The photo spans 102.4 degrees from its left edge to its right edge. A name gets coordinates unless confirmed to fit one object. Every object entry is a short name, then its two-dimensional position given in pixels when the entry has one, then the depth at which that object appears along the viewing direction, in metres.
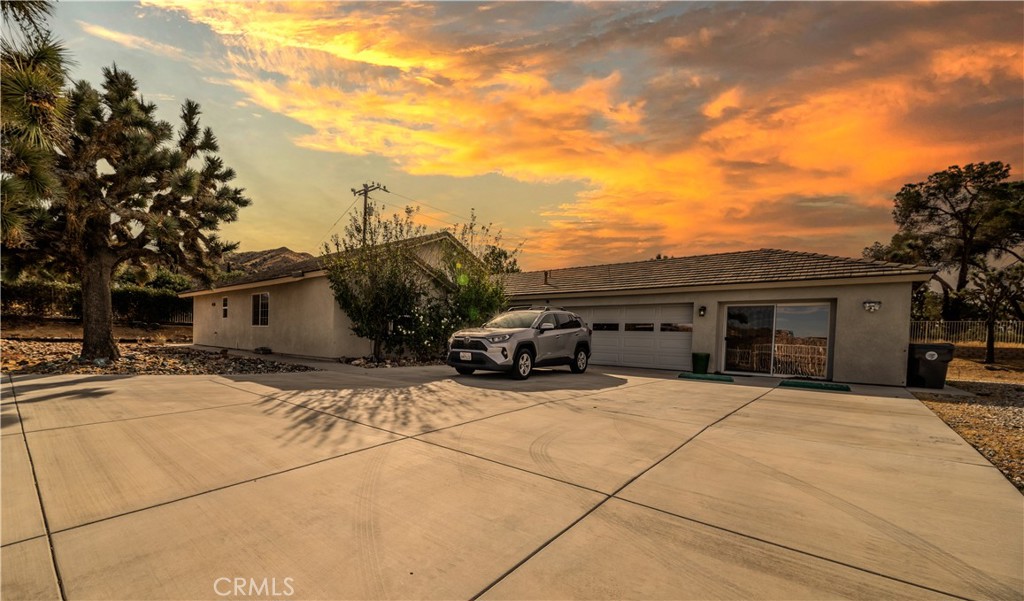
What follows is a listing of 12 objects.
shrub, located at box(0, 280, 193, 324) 21.81
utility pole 25.89
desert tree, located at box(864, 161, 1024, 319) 26.67
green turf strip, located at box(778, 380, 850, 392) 10.55
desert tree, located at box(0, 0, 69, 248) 7.19
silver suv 10.26
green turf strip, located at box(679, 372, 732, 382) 12.18
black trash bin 11.20
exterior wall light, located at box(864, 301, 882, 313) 11.98
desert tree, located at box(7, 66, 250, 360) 10.66
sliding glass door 13.29
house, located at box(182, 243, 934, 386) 12.09
